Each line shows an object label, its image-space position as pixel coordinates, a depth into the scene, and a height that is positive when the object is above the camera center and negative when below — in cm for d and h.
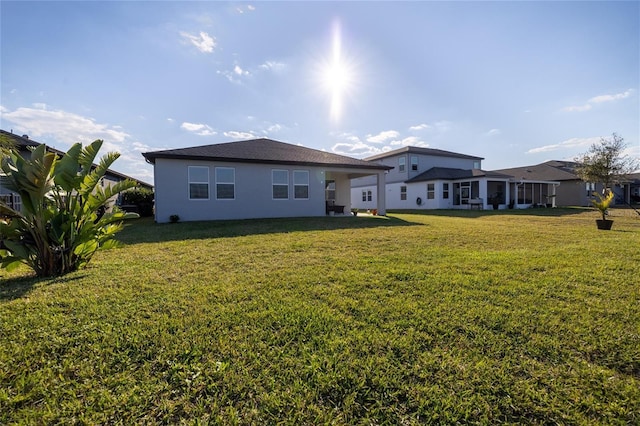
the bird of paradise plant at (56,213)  454 +1
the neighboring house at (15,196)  1411 +92
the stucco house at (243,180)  1320 +150
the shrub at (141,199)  1938 +85
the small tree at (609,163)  2603 +369
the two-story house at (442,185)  2645 +208
